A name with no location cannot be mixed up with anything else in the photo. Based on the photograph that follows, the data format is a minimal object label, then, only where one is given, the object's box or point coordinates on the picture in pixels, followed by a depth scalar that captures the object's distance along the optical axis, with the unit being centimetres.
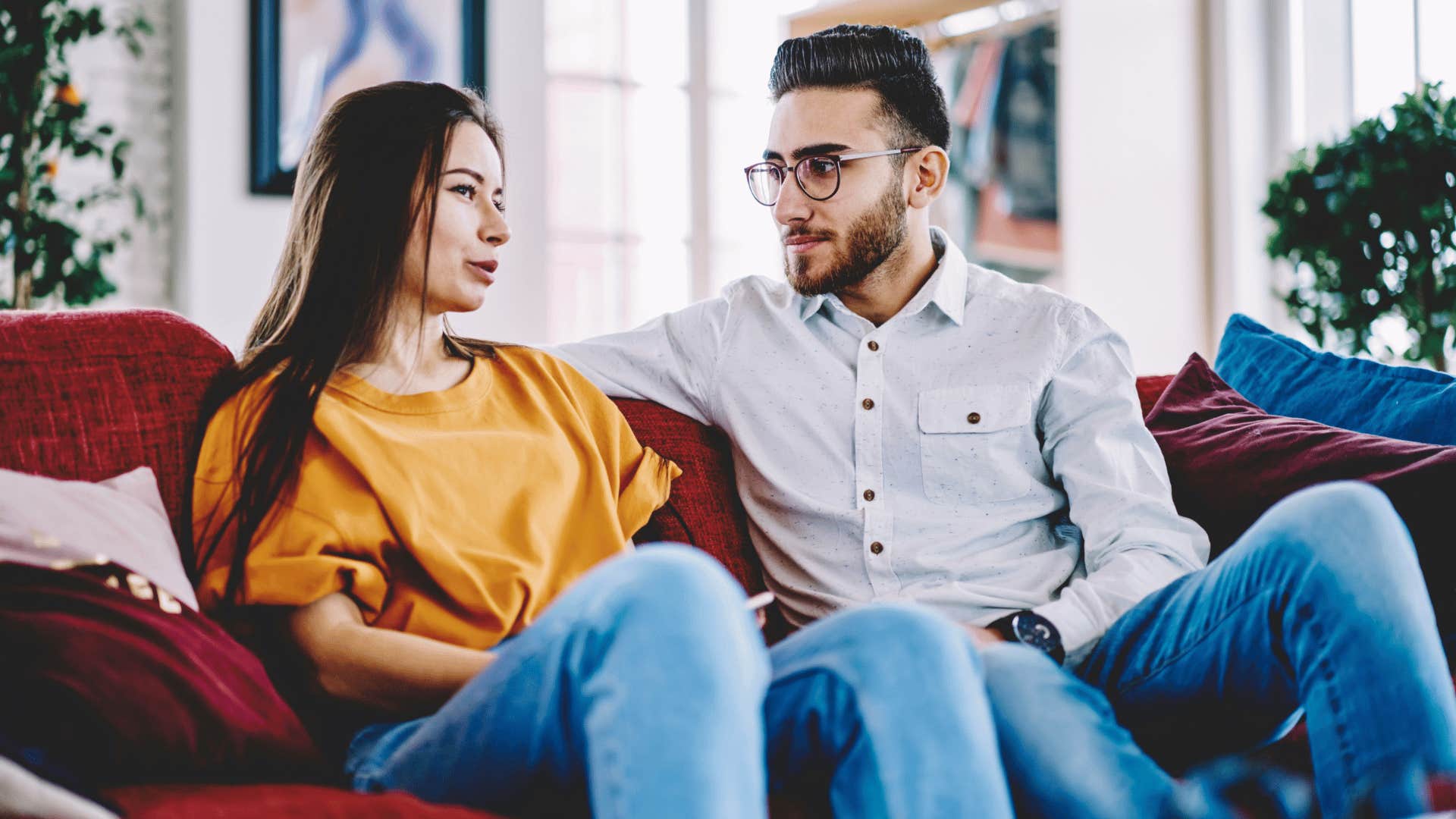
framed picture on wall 385
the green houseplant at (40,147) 279
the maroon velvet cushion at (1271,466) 160
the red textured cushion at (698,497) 175
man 127
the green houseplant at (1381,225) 291
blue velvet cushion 183
